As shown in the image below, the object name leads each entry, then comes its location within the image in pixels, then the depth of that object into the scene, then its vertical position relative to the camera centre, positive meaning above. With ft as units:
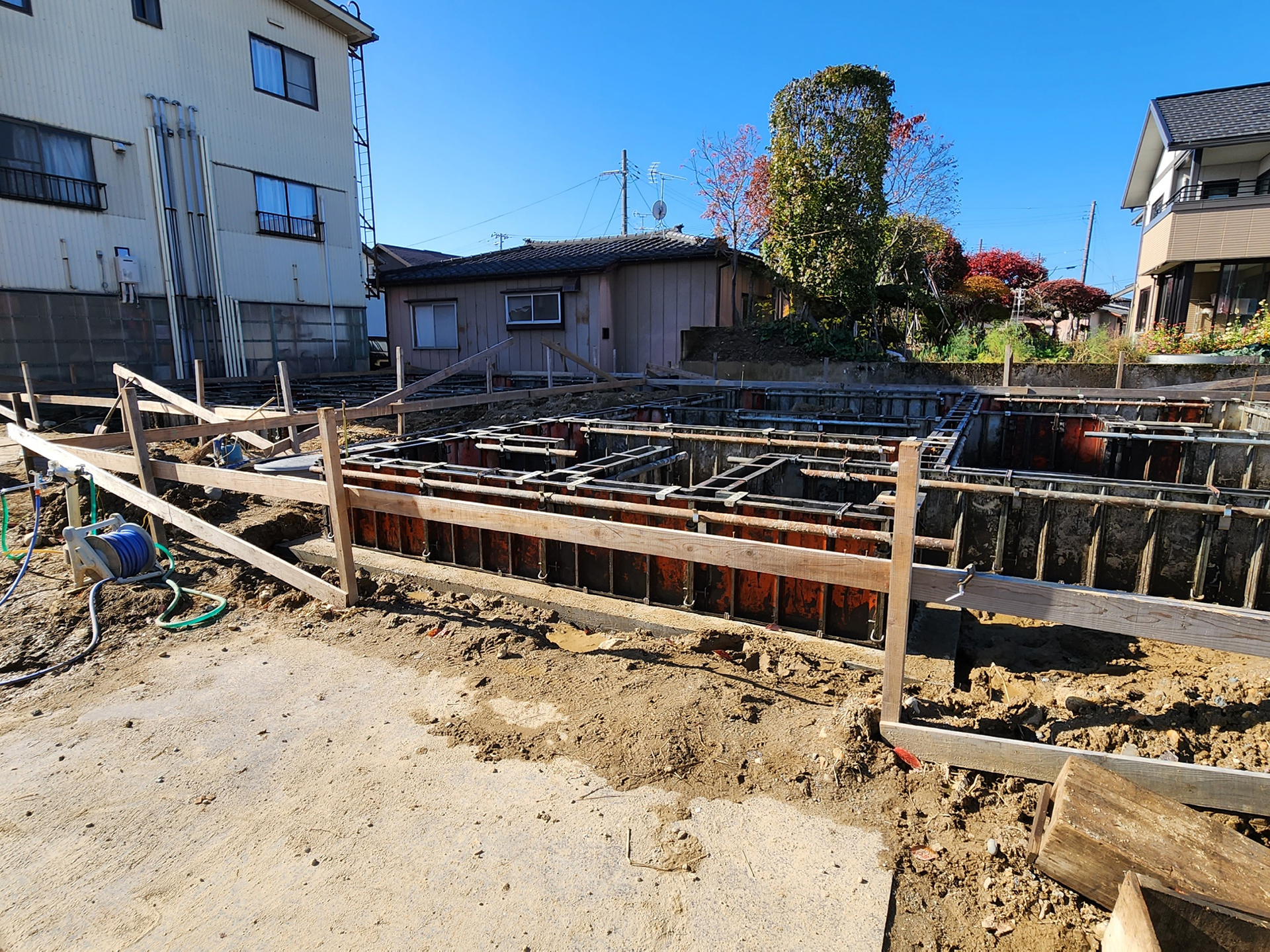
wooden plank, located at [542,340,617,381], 49.53 -1.01
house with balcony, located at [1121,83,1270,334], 61.98 +12.72
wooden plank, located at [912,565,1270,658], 9.19 -3.75
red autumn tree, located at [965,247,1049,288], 86.28 +10.06
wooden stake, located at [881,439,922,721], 10.45 -3.61
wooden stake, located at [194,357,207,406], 35.37 -2.27
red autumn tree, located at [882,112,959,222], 70.23 +21.38
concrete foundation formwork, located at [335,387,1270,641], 17.47 -4.71
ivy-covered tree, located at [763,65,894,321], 58.85 +14.78
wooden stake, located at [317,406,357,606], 16.84 -3.69
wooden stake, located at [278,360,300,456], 34.32 -2.27
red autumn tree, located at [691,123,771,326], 76.33 +16.39
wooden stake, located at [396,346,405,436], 39.63 -1.76
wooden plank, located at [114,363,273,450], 30.32 -2.84
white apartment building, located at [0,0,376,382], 49.57 +12.90
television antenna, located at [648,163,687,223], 102.12 +20.14
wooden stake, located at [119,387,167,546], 20.68 -2.94
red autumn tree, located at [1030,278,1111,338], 87.25 +6.47
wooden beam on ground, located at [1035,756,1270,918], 7.70 -5.88
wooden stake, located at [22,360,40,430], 36.27 -2.82
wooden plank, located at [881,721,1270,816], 9.29 -6.09
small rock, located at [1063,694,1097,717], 13.08 -6.87
